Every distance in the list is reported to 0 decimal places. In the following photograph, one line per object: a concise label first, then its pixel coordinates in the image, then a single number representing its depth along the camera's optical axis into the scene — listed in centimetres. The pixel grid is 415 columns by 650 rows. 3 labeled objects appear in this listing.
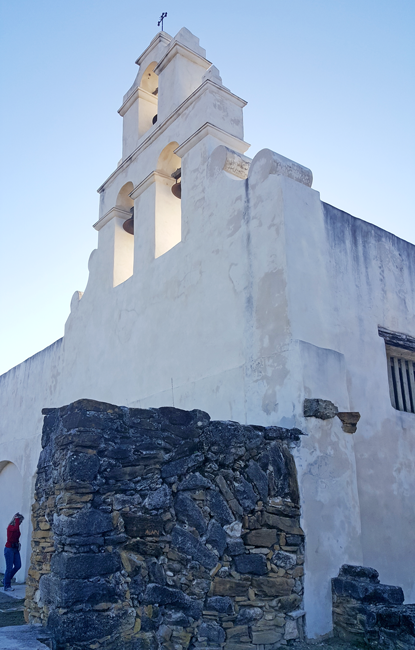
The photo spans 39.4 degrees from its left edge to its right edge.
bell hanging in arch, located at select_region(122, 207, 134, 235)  948
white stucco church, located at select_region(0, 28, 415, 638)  532
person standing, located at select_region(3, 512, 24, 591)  839
